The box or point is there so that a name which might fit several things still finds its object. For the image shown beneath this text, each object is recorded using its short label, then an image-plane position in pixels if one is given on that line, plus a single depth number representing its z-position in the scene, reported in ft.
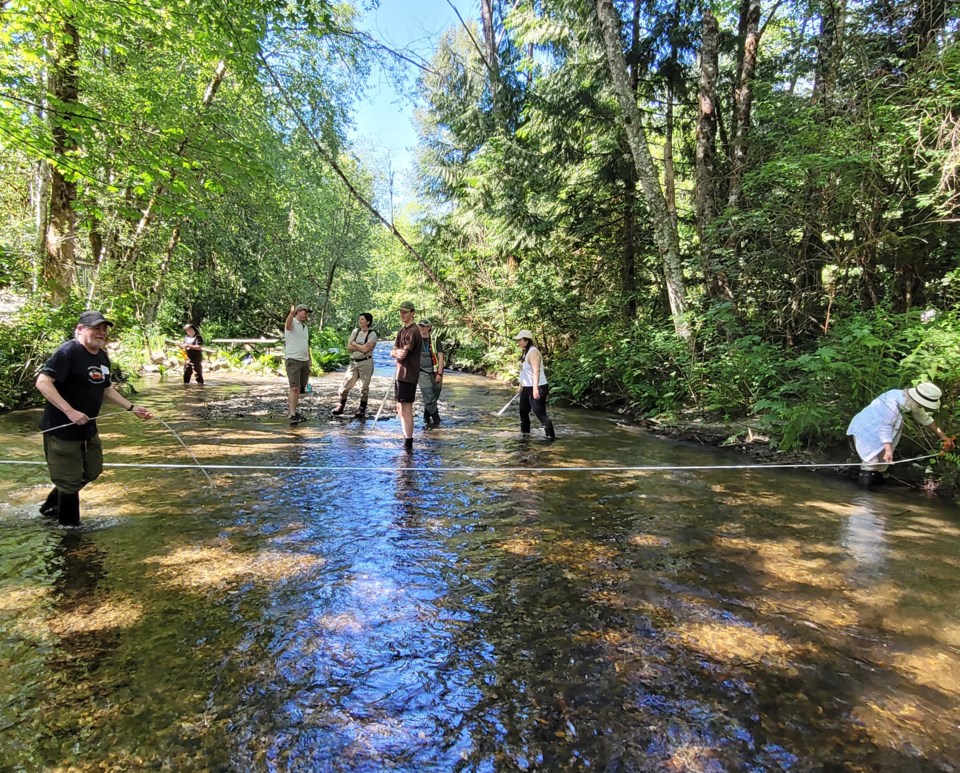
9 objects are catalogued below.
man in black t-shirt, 14.29
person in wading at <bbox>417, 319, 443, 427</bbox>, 34.99
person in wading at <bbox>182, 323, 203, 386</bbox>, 49.19
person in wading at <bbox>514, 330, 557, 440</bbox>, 30.48
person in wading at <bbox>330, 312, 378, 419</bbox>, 34.99
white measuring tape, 21.63
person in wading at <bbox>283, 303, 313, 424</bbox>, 33.01
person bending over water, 21.13
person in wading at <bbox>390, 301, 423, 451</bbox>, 27.63
